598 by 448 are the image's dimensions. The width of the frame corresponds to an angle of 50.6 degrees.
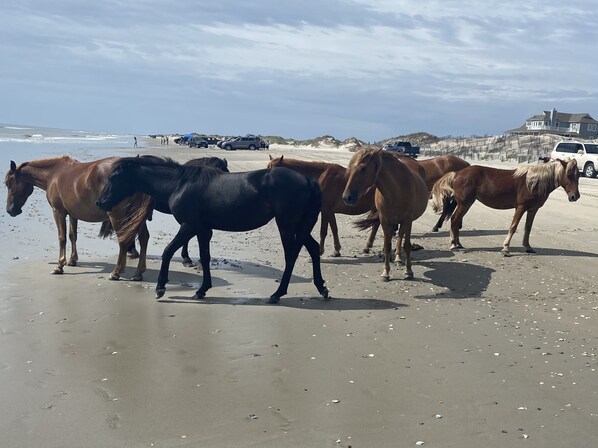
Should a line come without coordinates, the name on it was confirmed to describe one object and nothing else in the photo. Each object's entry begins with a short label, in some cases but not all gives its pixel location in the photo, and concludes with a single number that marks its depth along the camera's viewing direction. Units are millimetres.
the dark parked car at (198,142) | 75625
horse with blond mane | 11062
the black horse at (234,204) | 7613
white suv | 30906
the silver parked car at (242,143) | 65812
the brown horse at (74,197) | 8750
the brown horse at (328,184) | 10664
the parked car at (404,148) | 53388
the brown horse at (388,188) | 8477
